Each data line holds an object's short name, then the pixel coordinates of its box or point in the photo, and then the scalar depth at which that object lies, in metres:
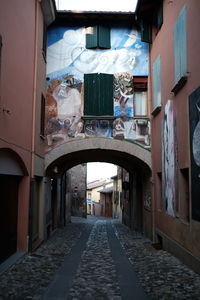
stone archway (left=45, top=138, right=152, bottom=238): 13.22
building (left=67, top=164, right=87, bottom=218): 33.41
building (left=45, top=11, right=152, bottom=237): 13.29
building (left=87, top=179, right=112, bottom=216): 56.25
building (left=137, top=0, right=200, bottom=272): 7.82
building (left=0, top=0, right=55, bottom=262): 8.23
